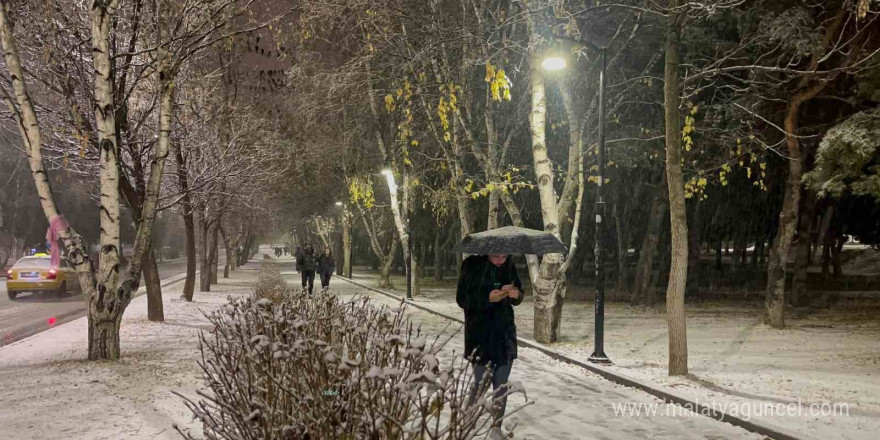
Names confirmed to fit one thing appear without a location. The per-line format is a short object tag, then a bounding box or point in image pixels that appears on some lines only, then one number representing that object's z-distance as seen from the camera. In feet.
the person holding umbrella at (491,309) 20.71
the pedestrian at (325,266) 77.95
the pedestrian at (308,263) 74.33
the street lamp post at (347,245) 146.92
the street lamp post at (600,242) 37.88
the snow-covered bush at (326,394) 12.19
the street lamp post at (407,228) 89.25
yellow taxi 78.43
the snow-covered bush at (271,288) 50.27
